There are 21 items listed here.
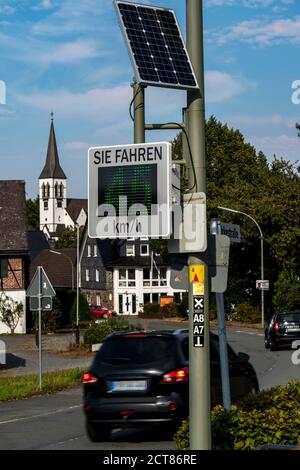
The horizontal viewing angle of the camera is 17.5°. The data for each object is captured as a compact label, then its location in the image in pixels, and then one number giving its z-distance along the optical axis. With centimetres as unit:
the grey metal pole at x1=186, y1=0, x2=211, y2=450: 821
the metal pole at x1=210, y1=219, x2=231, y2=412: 1116
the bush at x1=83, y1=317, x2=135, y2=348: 4006
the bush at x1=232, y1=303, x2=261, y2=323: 6886
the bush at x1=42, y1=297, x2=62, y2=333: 5600
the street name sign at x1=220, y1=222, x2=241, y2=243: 1181
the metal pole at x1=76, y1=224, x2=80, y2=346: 4323
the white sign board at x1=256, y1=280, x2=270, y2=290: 5784
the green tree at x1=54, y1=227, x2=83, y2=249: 15061
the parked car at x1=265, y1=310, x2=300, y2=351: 3922
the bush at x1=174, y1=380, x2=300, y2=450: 966
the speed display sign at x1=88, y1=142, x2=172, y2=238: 796
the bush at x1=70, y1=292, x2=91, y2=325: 6775
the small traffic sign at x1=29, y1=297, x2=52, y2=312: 2492
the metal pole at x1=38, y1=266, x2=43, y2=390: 2473
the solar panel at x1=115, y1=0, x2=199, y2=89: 819
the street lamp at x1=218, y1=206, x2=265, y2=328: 5889
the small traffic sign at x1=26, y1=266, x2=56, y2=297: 2488
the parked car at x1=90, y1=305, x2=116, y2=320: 8891
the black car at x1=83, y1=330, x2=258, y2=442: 1366
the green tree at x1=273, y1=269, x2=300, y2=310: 6153
